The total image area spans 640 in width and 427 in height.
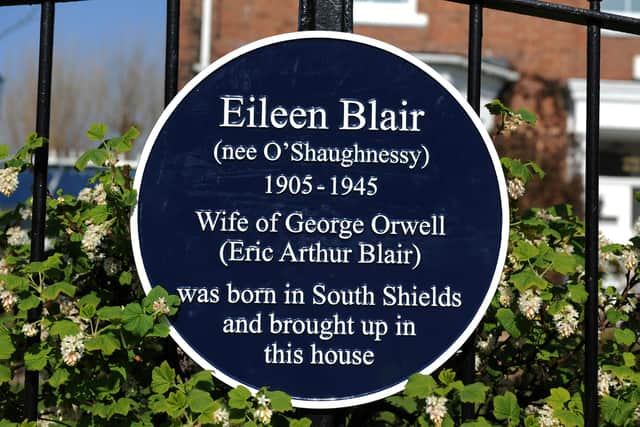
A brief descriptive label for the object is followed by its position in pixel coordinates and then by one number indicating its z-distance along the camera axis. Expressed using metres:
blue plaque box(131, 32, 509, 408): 2.26
